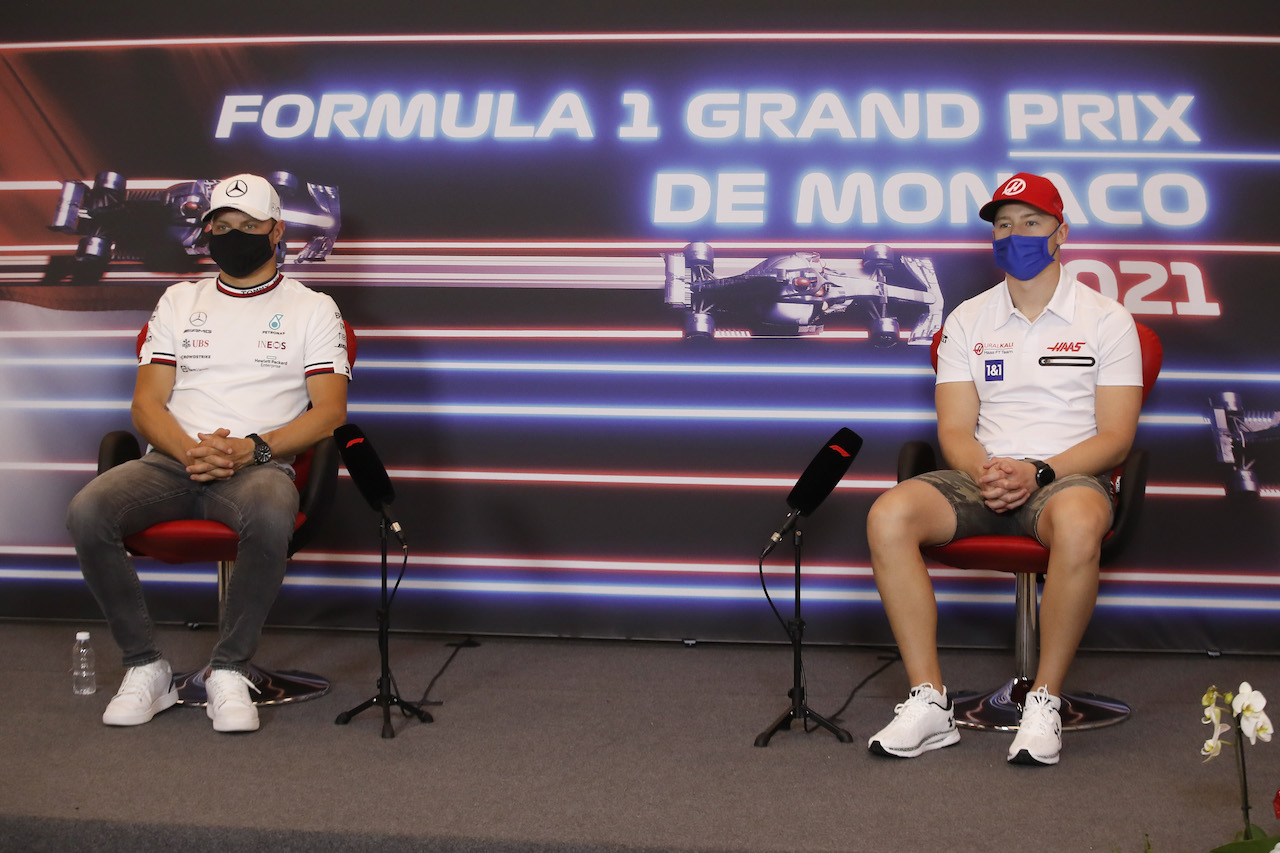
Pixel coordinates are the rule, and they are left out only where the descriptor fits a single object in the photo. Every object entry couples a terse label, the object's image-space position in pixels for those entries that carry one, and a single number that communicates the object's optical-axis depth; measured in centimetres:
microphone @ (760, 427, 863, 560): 262
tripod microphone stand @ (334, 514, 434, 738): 275
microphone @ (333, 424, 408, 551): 272
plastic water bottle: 312
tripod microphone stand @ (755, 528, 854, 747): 269
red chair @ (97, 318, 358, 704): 293
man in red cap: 264
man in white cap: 286
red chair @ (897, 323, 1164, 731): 279
